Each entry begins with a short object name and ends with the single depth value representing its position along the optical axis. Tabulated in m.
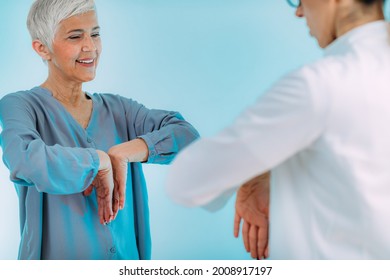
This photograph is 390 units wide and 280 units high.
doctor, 0.97
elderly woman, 1.53
